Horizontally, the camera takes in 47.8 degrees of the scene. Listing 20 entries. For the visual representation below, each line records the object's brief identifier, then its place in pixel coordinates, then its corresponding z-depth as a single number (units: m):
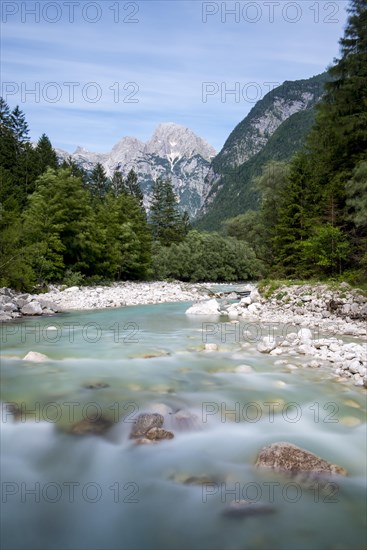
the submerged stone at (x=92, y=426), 5.42
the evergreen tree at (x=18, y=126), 54.17
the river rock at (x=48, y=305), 18.70
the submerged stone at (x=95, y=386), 7.13
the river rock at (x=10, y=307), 16.78
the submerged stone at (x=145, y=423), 5.41
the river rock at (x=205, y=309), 19.39
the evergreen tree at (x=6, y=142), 46.94
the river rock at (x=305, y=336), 10.59
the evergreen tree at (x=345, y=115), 18.55
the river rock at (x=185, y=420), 5.73
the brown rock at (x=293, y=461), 4.52
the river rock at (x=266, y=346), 10.17
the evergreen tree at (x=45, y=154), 49.50
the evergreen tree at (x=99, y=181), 69.50
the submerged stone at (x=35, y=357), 8.94
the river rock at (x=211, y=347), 10.43
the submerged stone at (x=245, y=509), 3.83
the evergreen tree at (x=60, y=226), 28.42
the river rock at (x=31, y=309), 17.36
